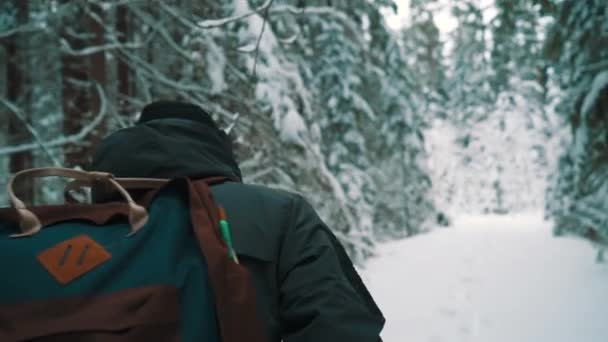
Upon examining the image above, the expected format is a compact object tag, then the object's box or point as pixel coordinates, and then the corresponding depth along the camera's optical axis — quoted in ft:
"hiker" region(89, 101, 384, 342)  4.01
